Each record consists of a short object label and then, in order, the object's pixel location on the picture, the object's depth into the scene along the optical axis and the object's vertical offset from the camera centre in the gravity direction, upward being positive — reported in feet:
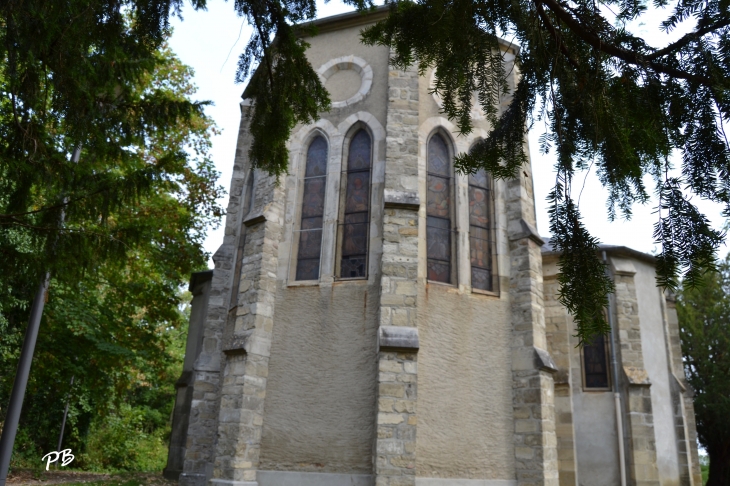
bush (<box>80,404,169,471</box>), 70.13 -0.31
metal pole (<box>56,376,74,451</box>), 62.08 +1.42
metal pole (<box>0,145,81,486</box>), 27.37 +2.33
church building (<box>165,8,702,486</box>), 30.04 +7.45
